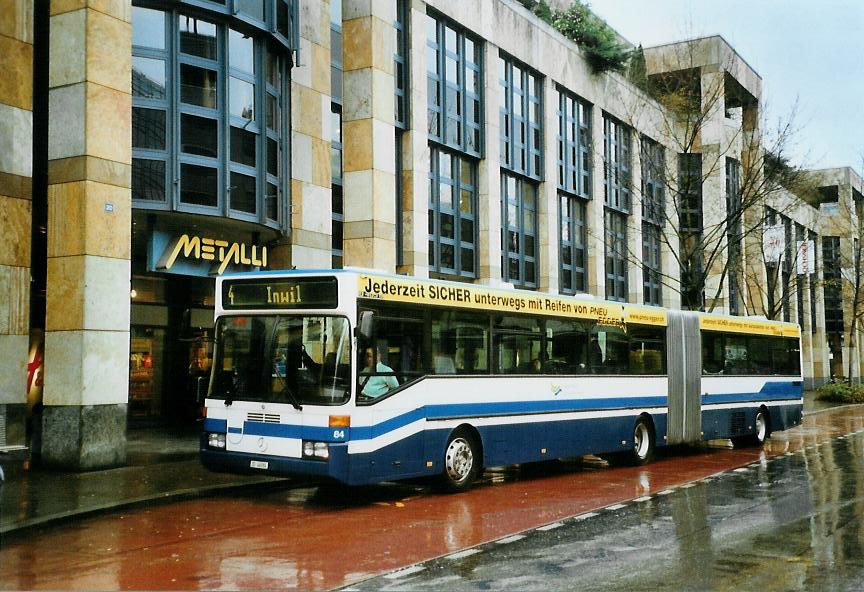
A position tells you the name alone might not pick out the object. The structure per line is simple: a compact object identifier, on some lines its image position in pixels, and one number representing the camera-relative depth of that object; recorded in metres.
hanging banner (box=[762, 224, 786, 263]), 38.15
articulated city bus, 11.55
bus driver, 11.72
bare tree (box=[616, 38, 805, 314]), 29.89
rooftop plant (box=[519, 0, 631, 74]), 35.22
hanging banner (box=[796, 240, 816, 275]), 40.66
